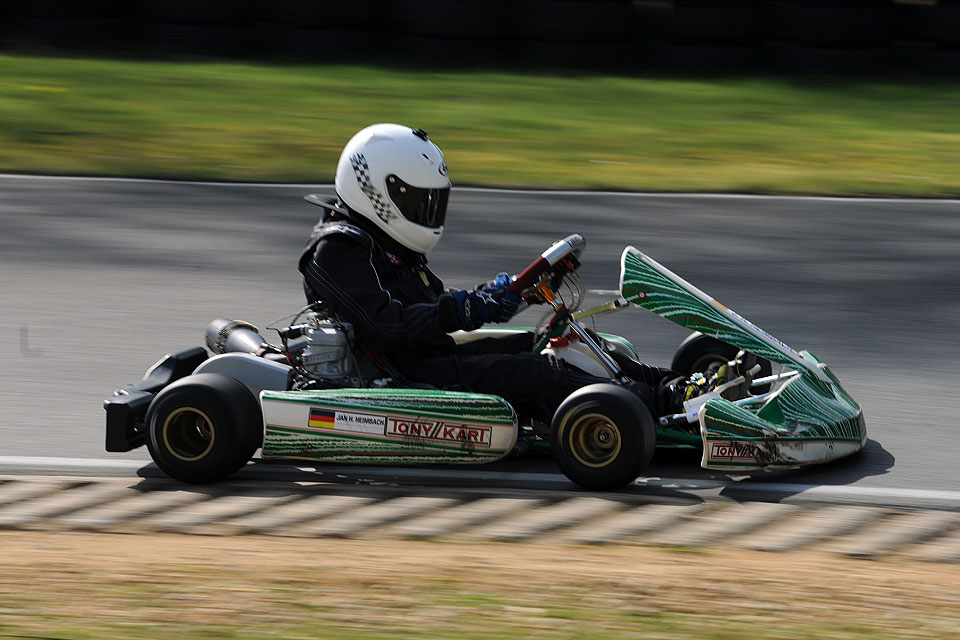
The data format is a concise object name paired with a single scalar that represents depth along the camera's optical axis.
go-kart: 8.72
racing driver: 9.27
